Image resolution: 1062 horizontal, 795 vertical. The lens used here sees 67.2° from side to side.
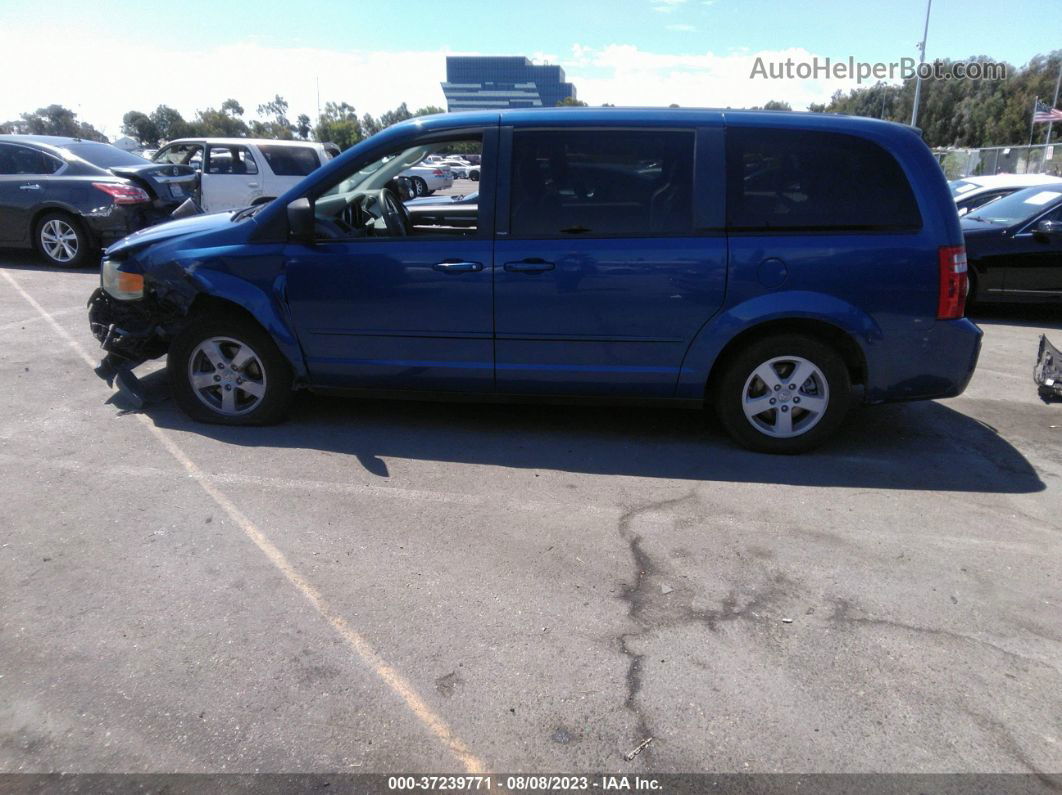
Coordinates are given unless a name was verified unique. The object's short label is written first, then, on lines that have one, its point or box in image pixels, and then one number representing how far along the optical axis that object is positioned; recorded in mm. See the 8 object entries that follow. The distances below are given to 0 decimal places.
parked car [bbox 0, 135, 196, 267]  10445
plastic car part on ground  6109
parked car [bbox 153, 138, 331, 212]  12656
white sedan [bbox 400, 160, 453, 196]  26812
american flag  32438
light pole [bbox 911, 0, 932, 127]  36950
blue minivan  4586
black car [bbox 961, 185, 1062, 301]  8781
